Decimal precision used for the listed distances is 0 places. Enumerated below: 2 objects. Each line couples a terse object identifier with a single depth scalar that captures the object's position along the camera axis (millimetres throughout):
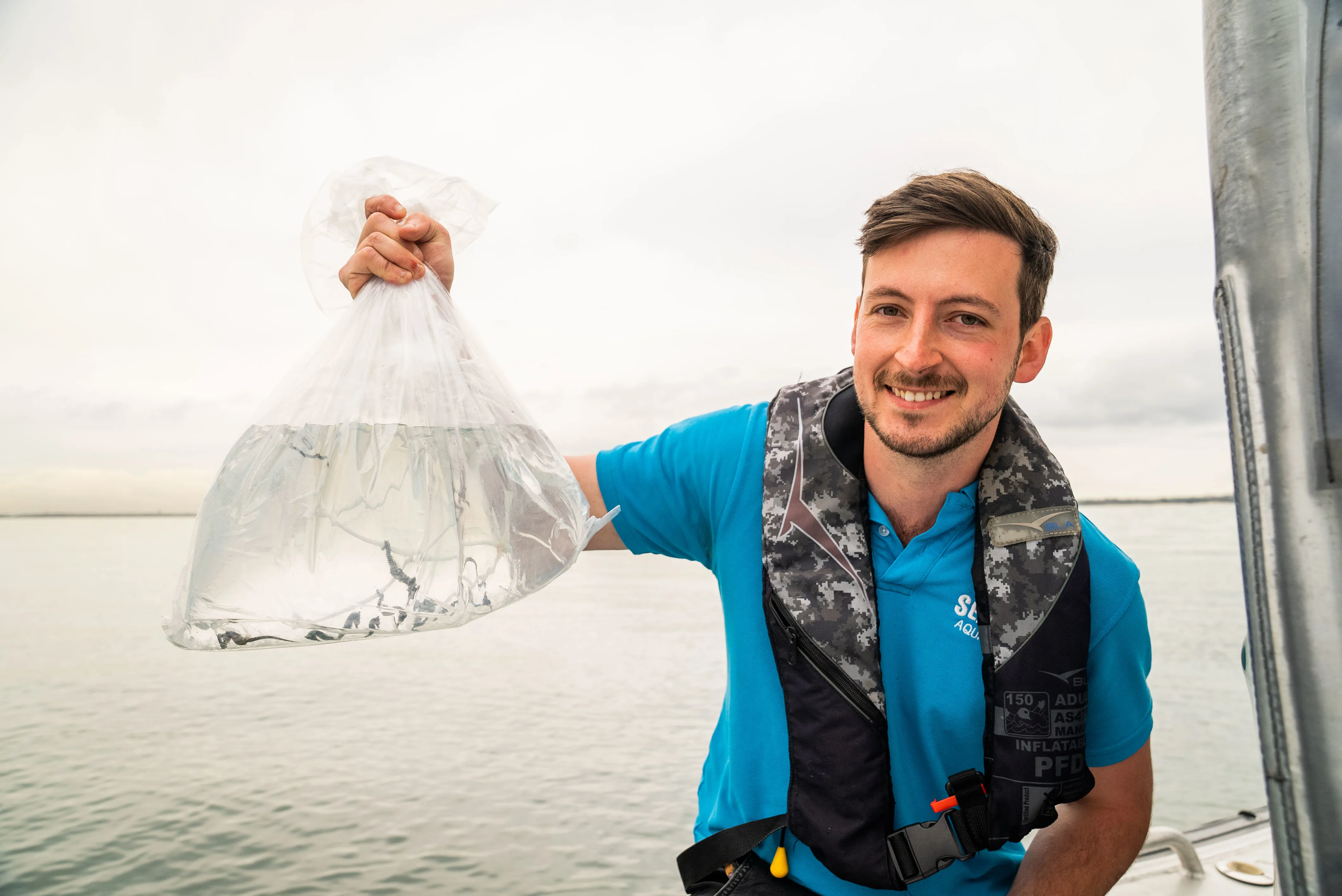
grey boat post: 314
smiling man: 685
